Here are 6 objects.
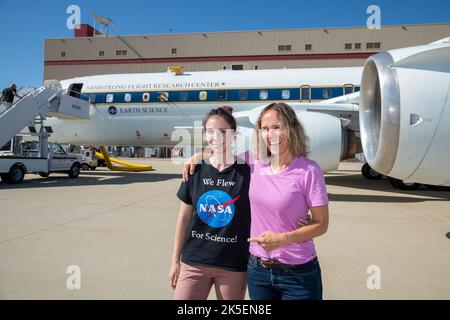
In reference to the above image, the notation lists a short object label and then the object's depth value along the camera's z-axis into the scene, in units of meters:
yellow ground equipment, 17.18
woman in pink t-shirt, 1.75
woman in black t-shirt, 1.94
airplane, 3.34
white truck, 10.91
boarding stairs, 11.18
